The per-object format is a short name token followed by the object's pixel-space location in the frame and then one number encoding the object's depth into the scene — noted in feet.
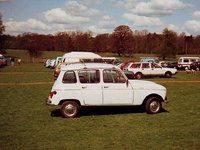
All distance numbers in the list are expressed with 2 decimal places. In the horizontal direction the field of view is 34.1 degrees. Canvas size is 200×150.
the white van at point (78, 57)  98.78
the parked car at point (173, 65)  154.40
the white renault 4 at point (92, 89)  39.22
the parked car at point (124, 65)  98.26
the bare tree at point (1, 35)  282.19
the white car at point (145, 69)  96.89
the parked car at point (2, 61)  175.56
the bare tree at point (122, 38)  312.29
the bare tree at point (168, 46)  261.85
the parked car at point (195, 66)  143.20
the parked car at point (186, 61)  150.20
